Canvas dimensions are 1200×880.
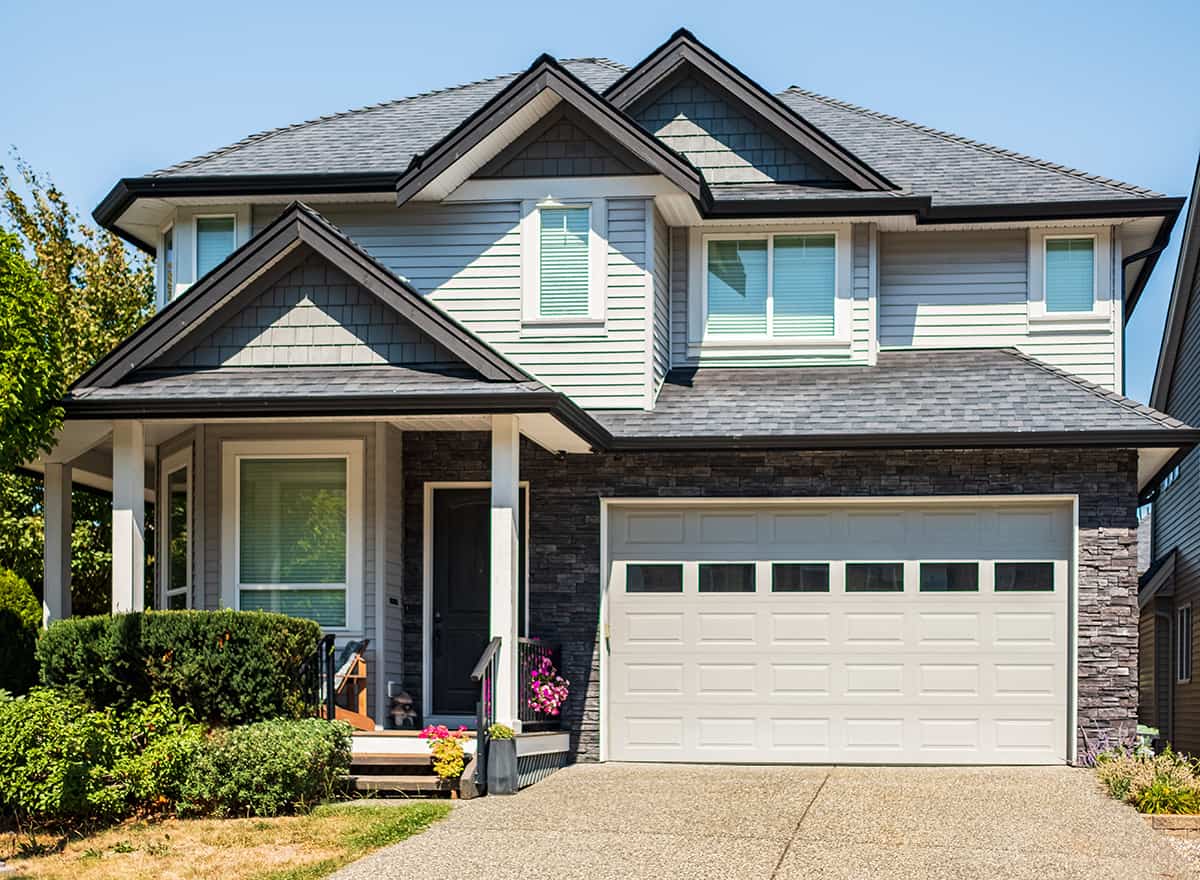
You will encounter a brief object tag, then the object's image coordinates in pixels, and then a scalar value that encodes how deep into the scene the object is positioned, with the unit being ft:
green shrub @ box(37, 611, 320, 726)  41.98
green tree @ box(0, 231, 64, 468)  42.78
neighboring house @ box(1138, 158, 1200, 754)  71.41
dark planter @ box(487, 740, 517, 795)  42.04
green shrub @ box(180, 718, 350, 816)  38.81
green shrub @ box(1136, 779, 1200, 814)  39.88
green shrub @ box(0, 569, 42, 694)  50.19
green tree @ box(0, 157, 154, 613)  82.33
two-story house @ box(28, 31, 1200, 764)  50.34
